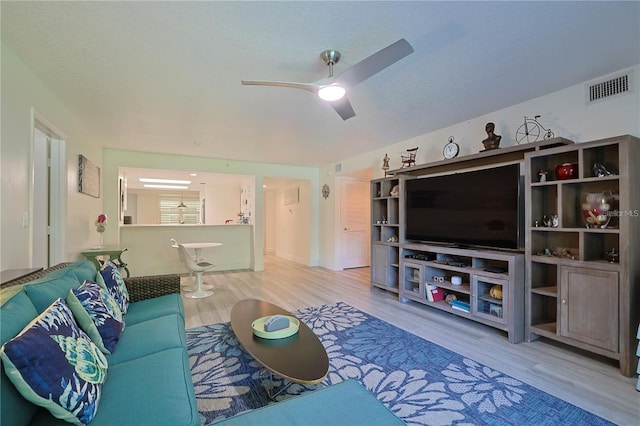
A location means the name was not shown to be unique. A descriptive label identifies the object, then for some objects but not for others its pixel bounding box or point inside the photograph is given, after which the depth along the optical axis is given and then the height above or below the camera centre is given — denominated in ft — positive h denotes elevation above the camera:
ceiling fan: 5.69 +3.23
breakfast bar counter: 18.38 -2.13
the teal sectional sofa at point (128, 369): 3.34 -2.47
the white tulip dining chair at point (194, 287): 15.05 -4.02
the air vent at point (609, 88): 7.98 +3.71
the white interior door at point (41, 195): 9.65 +0.66
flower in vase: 13.41 -0.44
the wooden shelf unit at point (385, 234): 14.08 -1.05
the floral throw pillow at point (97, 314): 4.92 -1.88
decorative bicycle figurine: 9.80 +2.97
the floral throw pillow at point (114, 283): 6.88 -1.76
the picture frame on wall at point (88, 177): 11.97 +1.70
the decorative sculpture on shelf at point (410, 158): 13.67 +2.84
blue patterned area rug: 5.52 -3.93
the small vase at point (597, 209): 7.63 +0.14
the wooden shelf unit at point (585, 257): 7.02 -1.23
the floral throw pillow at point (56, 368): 2.96 -1.78
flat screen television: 9.47 +0.21
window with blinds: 37.04 +0.67
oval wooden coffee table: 4.99 -2.84
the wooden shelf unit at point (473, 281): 8.91 -2.54
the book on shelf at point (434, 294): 11.57 -3.27
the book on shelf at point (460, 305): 10.25 -3.40
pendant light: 34.91 +1.27
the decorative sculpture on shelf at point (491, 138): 10.25 +2.76
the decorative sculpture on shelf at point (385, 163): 15.02 +2.72
